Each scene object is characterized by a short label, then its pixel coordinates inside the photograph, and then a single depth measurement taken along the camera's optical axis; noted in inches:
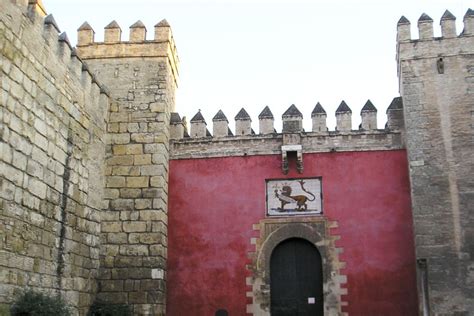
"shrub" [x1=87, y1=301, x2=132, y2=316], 340.8
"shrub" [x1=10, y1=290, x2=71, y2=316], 254.8
